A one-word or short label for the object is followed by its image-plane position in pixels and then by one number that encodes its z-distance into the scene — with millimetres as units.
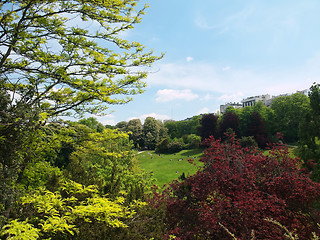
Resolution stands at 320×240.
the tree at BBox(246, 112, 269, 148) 38969
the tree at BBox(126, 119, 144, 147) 57000
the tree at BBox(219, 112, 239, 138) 41875
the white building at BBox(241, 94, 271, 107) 106669
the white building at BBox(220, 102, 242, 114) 124300
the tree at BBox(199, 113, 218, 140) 45281
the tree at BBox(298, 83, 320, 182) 15281
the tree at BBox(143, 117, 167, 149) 56691
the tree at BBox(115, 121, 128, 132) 67312
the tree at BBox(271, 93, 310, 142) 44969
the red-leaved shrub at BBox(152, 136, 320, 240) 5887
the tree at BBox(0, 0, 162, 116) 5625
